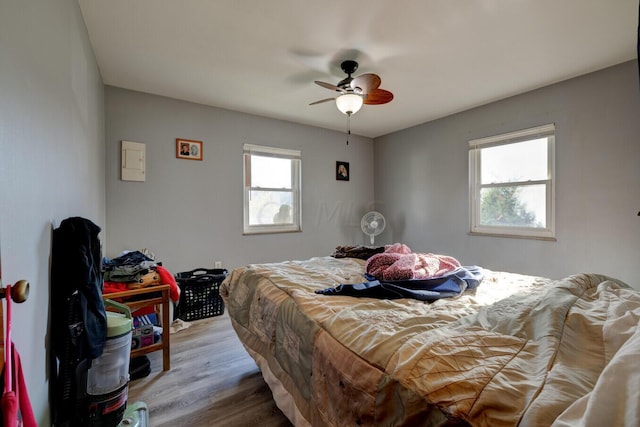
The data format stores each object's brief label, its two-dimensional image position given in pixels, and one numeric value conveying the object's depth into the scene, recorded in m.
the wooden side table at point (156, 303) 1.95
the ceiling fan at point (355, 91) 2.21
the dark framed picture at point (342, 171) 4.48
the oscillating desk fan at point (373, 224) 4.18
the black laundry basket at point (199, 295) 2.85
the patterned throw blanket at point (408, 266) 1.65
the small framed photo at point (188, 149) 3.19
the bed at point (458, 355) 0.60
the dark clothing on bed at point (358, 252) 2.51
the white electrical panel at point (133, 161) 2.89
